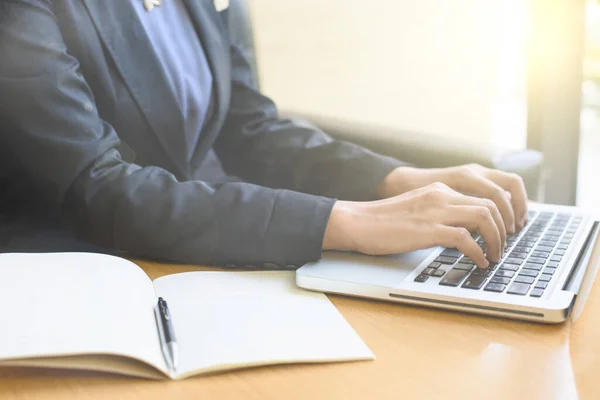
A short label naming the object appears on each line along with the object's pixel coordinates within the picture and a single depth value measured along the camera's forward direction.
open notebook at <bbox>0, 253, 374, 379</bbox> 0.43
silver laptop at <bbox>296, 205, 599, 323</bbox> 0.51
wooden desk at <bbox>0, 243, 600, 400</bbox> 0.41
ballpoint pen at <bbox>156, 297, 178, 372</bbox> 0.44
